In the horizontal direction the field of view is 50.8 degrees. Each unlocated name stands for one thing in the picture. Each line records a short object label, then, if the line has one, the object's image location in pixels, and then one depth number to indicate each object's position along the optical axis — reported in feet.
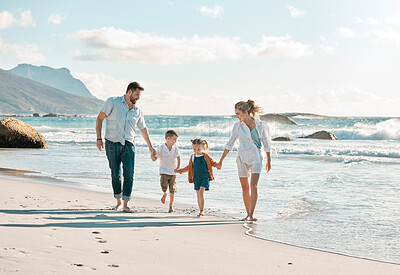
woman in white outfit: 20.13
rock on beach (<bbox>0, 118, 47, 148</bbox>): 64.28
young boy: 21.81
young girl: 21.15
